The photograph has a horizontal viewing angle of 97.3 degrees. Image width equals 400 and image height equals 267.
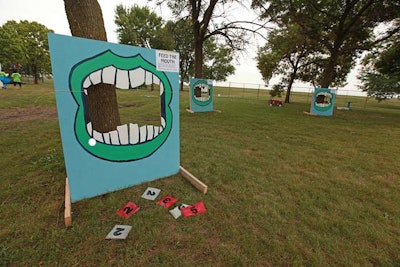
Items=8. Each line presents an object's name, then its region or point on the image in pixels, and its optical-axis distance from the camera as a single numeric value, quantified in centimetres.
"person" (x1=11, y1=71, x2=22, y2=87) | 1641
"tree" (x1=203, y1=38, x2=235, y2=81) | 3275
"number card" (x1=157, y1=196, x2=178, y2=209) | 226
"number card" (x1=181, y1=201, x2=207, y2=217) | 211
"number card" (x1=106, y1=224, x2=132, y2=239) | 174
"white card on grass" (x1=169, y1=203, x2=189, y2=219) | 208
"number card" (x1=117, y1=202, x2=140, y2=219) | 205
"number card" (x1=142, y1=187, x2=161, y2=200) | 240
